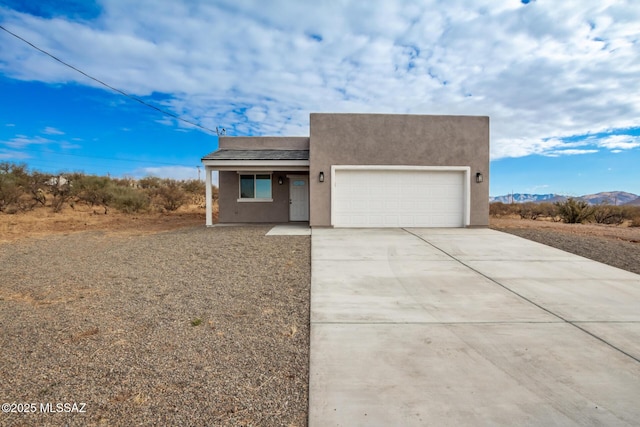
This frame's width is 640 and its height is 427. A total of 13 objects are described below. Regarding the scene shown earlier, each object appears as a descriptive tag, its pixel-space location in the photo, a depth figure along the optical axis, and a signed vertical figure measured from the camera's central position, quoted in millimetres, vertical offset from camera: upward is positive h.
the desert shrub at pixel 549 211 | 23900 -467
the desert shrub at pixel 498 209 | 26431 -370
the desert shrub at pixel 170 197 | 26469 +491
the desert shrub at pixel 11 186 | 19766 +962
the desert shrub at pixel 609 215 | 22094 -663
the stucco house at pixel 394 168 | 13547 +1343
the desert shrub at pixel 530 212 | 25250 -545
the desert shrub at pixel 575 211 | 20636 -391
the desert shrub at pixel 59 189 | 22875 +940
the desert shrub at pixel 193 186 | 31953 +1580
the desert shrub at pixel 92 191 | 23547 +807
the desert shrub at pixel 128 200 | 22922 +220
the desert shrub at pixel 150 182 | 31452 +1896
